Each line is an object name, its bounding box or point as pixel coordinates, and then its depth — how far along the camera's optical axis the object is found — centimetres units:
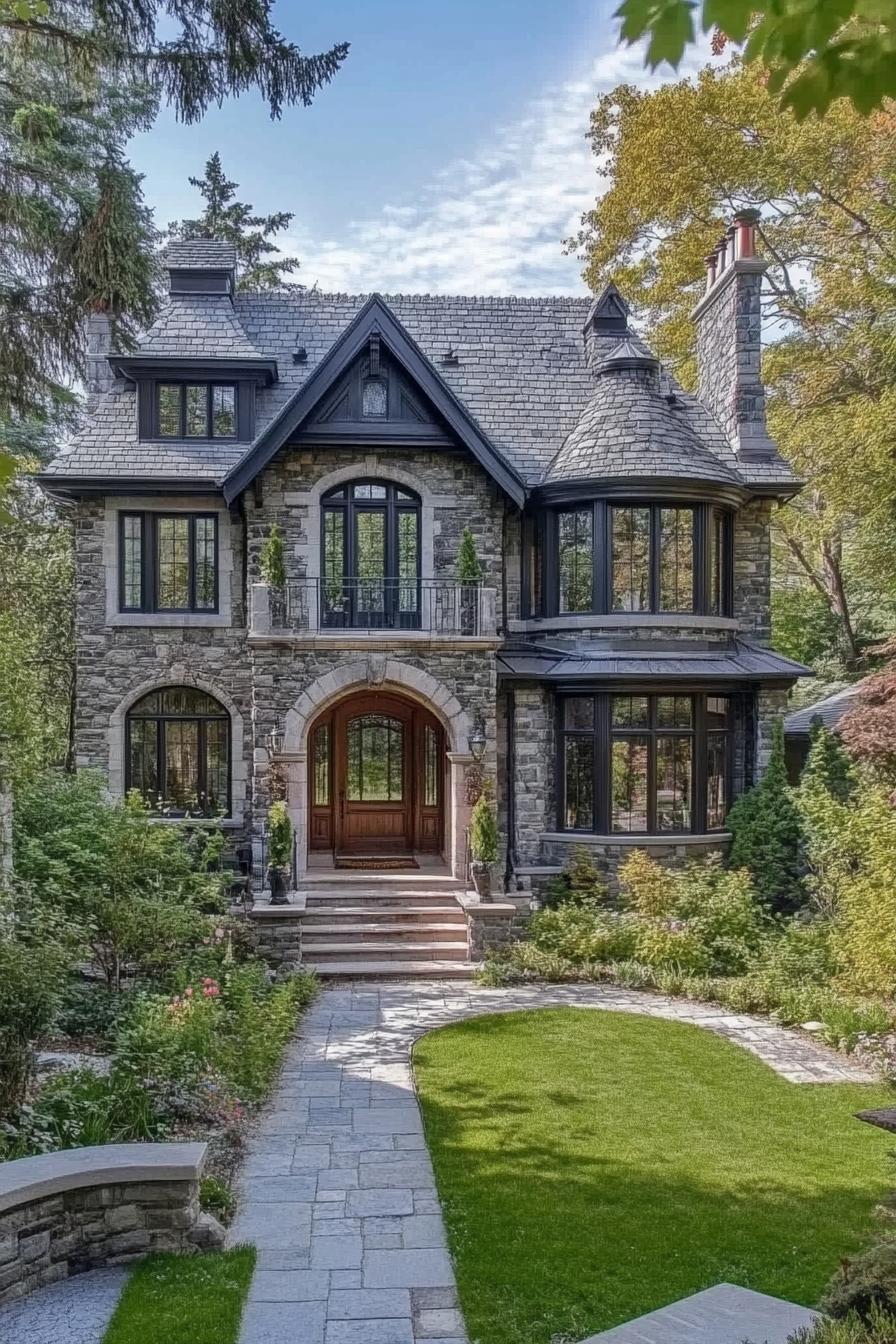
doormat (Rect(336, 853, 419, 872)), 1611
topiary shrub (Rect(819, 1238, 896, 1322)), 390
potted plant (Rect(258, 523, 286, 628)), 1380
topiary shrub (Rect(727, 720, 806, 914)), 1386
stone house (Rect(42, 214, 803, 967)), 1423
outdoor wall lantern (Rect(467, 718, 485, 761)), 1409
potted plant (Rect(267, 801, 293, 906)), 1248
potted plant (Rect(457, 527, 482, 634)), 1406
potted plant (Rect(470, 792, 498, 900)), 1300
